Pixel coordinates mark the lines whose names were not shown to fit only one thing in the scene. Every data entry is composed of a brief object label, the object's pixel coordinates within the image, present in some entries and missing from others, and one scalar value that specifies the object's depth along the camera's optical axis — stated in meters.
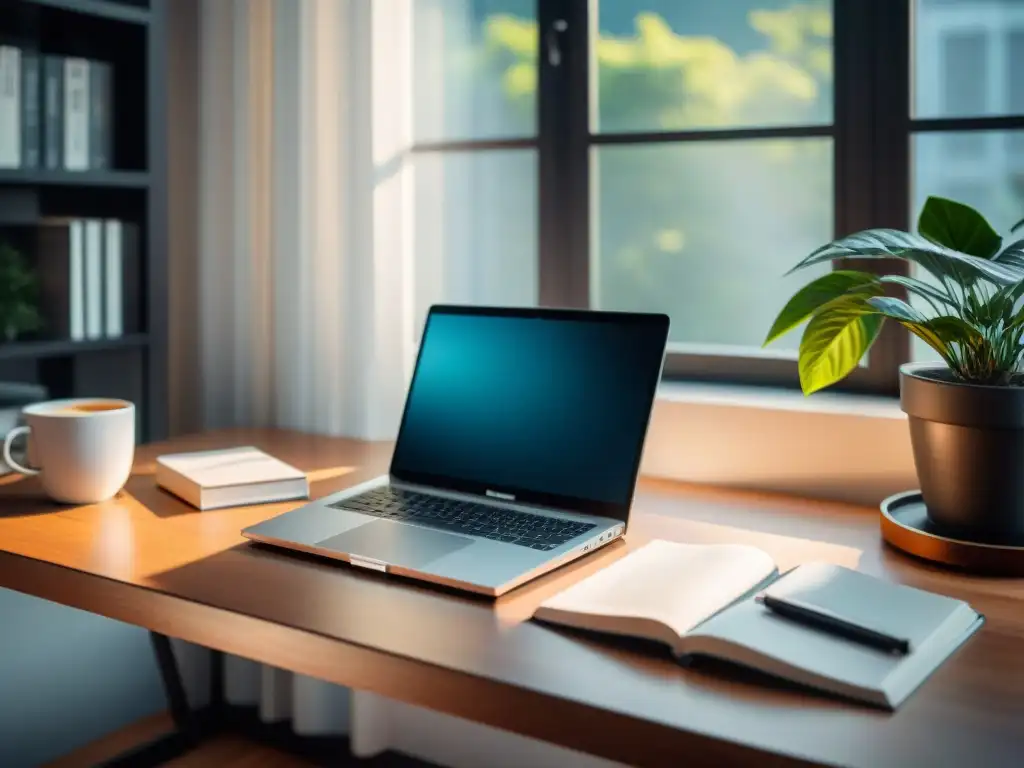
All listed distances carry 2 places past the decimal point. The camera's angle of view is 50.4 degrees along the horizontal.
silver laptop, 1.16
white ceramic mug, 1.35
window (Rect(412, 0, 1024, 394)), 1.60
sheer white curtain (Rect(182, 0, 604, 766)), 1.84
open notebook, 0.84
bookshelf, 1.84
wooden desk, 0.78
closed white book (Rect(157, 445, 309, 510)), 1.37
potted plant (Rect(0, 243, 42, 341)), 1.80
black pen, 0.88
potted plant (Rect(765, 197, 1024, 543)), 1.11
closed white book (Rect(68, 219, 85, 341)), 1.84
